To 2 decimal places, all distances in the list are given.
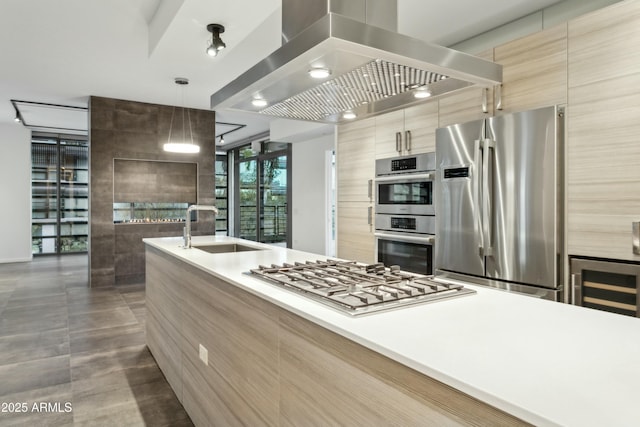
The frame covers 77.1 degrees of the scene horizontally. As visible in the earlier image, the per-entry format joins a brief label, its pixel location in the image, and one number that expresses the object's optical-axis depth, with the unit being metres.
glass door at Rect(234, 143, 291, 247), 8.26
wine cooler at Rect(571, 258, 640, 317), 2.24
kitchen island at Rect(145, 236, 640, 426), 0.74
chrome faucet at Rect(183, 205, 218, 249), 3.03
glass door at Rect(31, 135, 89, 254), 8.92
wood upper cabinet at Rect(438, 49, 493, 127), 2.99
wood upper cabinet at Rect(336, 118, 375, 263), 4.10
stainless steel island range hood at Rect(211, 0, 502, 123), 1.37
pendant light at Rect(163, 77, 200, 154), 5.05
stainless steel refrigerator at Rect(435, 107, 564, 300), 2.52
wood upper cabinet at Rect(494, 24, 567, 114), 2.55
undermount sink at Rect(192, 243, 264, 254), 3.34
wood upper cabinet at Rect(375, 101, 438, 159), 3.43
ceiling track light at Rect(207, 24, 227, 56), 3.08
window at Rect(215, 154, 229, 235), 10.69
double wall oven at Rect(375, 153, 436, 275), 3.45
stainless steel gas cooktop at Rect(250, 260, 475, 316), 1.30
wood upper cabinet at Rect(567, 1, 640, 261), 2.21
